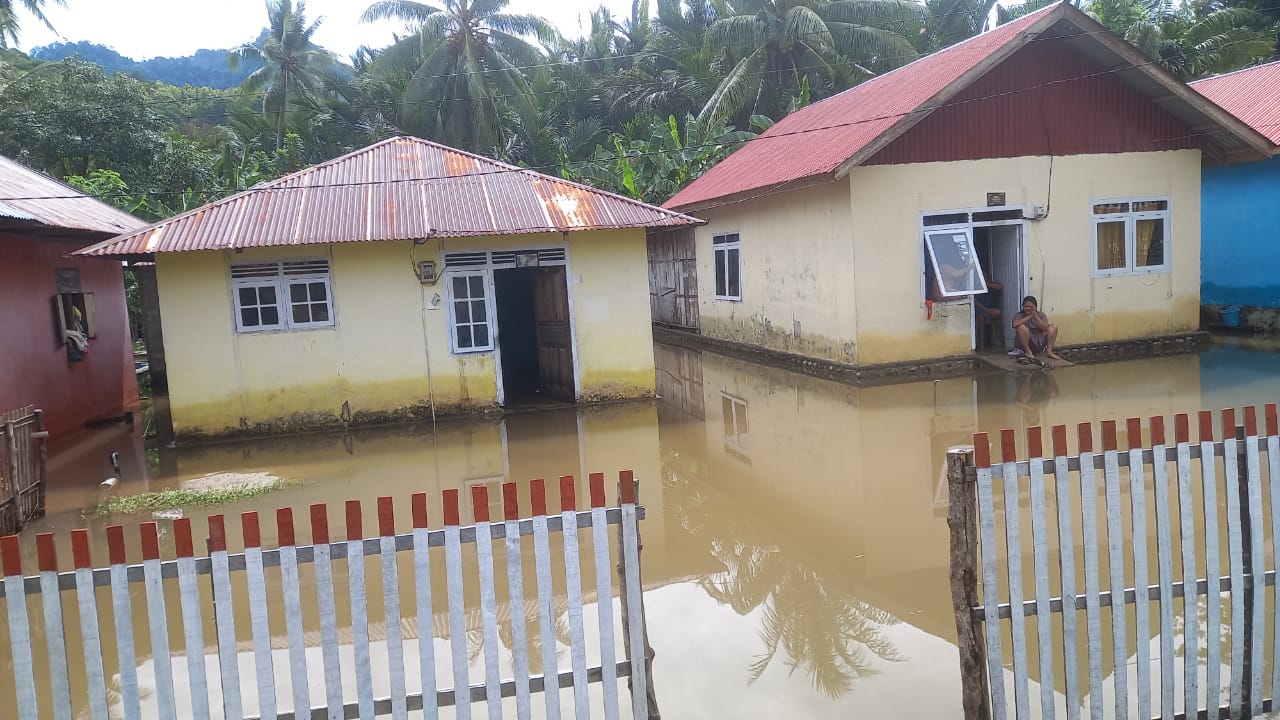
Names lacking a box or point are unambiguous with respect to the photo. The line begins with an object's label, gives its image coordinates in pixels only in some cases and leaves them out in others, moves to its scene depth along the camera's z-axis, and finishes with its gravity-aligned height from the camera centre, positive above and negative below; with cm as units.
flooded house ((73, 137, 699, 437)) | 1131 -2
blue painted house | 1520 +28
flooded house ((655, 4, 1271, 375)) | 1291 +81
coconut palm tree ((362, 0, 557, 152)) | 2697 +682
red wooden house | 1091 +10
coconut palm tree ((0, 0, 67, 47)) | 2686 +883
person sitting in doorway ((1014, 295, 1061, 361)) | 1315 -111
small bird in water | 917 -167
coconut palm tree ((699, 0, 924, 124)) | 2528 +642
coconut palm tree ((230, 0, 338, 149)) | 3225 +835
